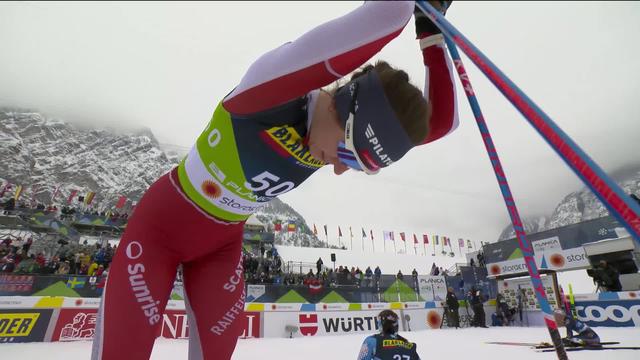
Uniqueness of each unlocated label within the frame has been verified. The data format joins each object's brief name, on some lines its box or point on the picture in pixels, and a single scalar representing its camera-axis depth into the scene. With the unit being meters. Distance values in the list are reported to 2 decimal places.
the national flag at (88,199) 27.07
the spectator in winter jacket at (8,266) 13.37
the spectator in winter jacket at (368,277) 16.99
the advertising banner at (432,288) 18.28
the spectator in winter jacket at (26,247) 15.93
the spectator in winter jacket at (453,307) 16.41
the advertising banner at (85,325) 9.21
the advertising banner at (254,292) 13.25
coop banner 12.73
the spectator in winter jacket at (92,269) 14.22
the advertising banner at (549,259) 19.87
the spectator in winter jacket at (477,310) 17.02
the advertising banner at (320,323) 12.38
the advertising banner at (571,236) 19.09
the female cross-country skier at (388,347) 3.56
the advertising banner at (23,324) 8.55
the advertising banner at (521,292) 18.08
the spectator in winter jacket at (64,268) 14.28
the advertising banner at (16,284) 9.73
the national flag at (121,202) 25.75
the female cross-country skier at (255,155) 1.30
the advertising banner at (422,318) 15.67
